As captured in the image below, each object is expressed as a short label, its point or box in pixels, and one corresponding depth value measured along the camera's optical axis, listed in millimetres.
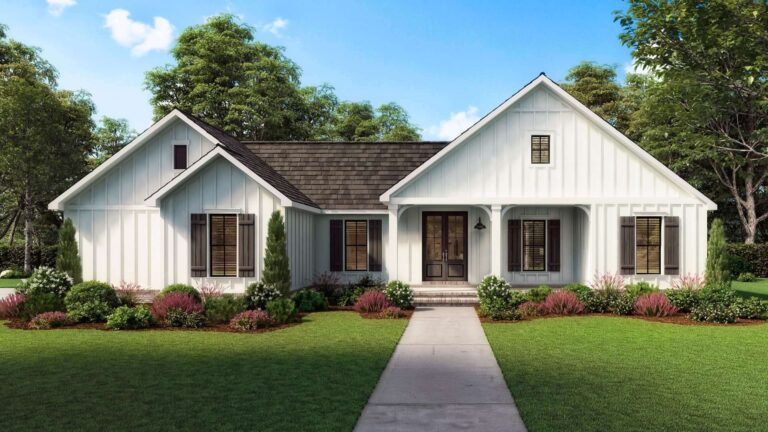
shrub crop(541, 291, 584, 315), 13875
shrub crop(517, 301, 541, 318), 13625
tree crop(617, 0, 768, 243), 11781
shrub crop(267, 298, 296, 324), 12664
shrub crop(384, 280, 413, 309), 14812
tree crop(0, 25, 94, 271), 27641
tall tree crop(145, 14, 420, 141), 35625
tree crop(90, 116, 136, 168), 39281
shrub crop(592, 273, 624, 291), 15012
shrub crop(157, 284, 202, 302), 13750
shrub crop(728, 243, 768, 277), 27266
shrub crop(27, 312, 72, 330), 12143
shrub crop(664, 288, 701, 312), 13898
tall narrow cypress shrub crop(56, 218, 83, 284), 15427
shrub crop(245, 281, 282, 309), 13594
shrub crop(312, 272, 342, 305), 16359
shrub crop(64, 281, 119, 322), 12719
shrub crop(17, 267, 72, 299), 14539
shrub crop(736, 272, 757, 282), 24812
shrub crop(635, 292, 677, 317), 13539
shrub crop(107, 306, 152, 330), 12039
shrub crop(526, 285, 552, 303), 14602
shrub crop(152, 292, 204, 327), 12312
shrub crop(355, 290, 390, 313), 14320
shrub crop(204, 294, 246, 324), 12547
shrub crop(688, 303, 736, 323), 12672
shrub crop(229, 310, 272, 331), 11938
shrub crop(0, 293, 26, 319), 13414
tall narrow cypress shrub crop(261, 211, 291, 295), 14086
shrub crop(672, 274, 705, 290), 15663
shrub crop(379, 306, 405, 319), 13641
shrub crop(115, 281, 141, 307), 14000
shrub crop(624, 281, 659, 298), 14828
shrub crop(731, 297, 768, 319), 13148
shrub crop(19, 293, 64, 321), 13000
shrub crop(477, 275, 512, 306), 14516
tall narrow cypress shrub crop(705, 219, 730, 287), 15242
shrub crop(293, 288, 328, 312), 14836
